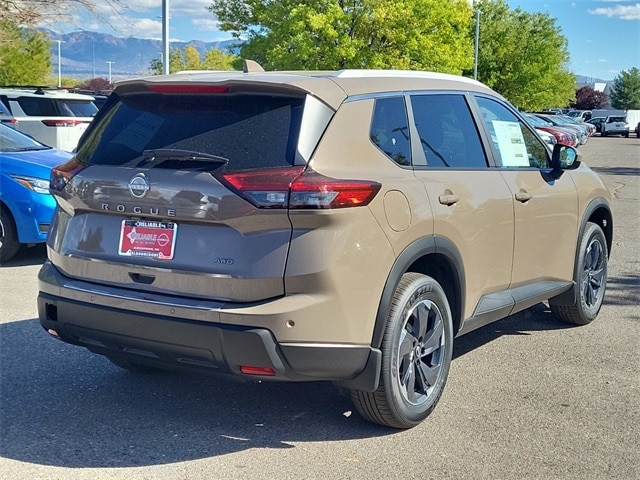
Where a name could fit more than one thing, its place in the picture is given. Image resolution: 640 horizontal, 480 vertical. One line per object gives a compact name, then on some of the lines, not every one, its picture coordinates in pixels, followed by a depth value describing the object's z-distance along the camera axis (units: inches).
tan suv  147.6
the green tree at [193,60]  2478.2
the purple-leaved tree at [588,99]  4343.5
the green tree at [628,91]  4252.0
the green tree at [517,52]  2129.7
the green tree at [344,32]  1125.7
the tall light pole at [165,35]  644.7
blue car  333.7
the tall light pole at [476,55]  1744.1
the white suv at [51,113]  628.4
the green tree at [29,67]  1751.6
